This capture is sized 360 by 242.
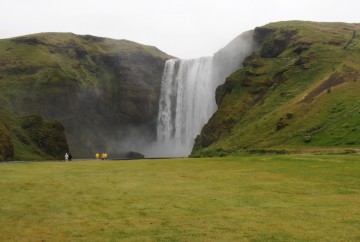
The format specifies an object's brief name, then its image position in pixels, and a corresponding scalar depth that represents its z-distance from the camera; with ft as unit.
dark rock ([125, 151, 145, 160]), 389.23
